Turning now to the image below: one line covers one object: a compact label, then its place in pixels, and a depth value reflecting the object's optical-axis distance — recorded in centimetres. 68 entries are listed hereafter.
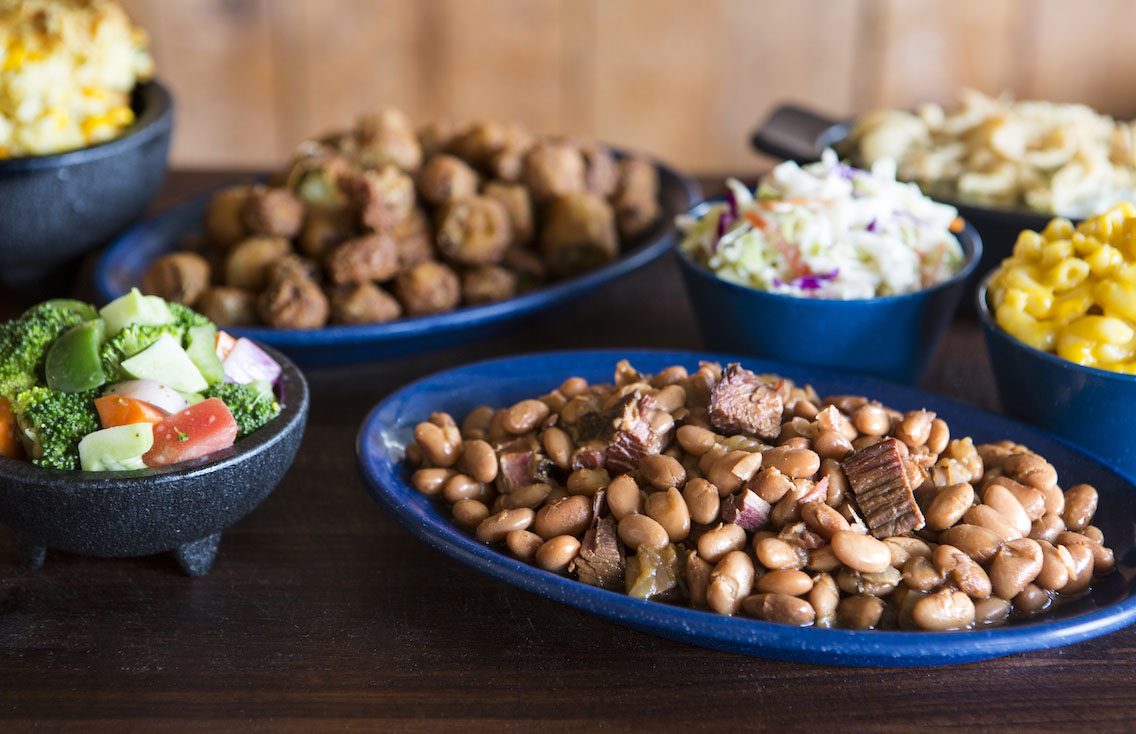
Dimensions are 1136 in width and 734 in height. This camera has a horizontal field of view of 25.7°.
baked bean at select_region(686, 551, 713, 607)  66
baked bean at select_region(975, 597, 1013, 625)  66
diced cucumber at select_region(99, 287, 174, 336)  70
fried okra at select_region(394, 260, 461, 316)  83
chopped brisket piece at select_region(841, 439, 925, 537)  67
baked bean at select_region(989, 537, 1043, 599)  66
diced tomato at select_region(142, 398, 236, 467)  67
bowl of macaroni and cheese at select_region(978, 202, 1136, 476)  72
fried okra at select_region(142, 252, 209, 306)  83
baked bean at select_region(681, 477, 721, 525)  68
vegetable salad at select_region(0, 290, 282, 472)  67
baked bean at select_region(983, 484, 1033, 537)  68
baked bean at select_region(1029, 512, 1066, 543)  68
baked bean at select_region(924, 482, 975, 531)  68
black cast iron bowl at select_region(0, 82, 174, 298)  83
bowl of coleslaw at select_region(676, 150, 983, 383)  78
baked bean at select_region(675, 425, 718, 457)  70
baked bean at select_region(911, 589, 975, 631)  65
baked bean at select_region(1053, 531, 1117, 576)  67
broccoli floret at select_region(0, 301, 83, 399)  69
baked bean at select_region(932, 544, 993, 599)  66
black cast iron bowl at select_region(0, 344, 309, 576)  66
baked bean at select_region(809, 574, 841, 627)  65
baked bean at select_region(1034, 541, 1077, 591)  66
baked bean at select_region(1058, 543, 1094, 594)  67
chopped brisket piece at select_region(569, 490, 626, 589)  67
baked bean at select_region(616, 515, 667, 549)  67
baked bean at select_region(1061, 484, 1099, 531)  69
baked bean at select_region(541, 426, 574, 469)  71
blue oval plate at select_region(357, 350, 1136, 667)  64
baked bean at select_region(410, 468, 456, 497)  71
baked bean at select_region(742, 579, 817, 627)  65
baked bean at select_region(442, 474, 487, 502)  70
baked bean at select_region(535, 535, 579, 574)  67
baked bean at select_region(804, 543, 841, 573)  66
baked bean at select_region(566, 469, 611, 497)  70
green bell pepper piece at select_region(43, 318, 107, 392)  68
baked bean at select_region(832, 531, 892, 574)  66
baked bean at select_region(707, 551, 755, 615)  65
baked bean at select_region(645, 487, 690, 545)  67
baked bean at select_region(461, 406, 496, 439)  74
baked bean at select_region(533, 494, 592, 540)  68
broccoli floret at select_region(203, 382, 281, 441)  68
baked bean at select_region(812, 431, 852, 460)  69
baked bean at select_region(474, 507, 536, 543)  68
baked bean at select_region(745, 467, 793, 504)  67
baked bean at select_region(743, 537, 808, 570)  66
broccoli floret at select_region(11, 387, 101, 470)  66
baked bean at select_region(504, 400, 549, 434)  73
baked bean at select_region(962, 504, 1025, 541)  67
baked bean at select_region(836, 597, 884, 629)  65
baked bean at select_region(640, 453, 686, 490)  69
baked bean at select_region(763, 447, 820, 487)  68
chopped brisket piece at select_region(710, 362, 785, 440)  70
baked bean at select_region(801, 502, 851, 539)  66
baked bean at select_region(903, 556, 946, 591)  66
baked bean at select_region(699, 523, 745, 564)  66
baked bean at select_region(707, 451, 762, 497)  68
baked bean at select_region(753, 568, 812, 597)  65
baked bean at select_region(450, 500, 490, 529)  69
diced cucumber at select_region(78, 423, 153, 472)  66
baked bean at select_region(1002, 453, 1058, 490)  69
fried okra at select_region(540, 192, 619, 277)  86
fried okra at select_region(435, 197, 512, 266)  85
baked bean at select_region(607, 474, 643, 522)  68
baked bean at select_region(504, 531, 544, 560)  68
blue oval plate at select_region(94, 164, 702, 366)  80
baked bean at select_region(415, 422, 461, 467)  72
